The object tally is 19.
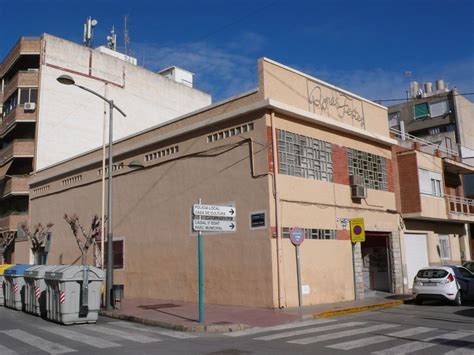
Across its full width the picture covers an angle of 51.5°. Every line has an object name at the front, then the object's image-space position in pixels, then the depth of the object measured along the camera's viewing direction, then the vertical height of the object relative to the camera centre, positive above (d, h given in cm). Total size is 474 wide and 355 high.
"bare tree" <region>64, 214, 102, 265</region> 2370 +159
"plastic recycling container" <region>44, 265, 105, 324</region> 1355 -82
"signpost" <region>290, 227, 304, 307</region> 1688 +54
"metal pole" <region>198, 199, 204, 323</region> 1308 -60
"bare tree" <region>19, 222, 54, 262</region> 2993 +182
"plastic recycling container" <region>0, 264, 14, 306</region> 1948 -102
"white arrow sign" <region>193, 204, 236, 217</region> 1316 +136
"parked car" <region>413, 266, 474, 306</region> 1727 -110
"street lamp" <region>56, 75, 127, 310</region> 1644 +39
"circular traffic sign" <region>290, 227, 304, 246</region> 1689 +75
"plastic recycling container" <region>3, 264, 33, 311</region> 1764 -73
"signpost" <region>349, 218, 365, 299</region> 1928 +97
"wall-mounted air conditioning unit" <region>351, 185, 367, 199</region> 2017 +261
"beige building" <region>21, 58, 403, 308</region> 1706 +253
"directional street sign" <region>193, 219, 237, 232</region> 1313 +97
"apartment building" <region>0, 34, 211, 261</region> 3488 +1162
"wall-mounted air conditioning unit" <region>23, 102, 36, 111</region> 3466 +1115
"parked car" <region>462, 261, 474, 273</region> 2257 -57
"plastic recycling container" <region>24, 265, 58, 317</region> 1554 -76
